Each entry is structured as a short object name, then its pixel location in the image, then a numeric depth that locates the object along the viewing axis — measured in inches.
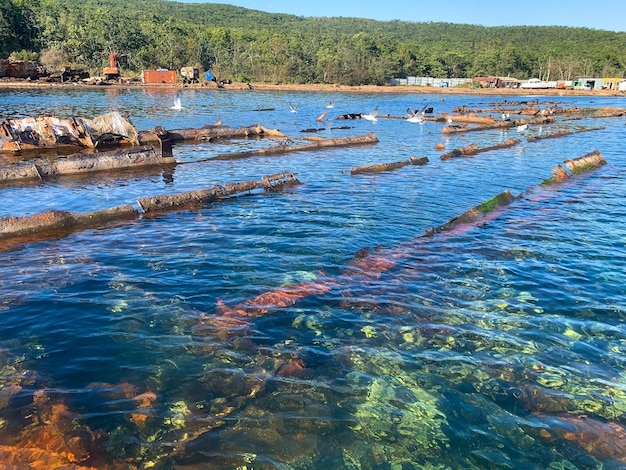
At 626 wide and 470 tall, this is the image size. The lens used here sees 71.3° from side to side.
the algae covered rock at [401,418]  195.3
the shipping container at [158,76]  3690.9
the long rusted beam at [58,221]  424.2
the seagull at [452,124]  1432.7
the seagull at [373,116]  1490.2
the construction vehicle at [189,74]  4018.2
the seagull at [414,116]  1448.0
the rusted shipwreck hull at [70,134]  855.7
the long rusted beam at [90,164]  649.6
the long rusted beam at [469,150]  932.6
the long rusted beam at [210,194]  520.1
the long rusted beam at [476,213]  478.0
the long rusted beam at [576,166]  740.0
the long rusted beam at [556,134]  1224.5
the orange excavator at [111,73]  3570.6
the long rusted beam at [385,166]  767.1
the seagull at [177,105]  1641.1
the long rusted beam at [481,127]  1348.4
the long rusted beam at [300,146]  891.4
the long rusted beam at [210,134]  981.7
